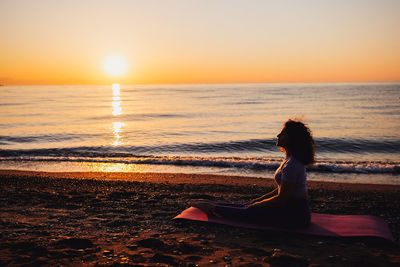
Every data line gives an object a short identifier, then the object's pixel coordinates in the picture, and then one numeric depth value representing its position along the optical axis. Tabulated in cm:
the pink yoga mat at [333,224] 527
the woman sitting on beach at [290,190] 501
